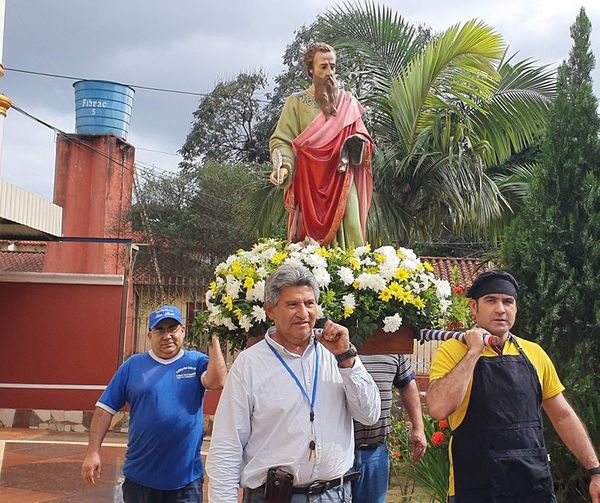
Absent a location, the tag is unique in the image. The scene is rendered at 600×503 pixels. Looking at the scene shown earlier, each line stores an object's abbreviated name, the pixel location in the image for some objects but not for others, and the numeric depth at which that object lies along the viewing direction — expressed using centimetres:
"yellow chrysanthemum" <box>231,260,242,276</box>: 353
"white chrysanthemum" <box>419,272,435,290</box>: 361
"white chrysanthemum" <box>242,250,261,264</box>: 362
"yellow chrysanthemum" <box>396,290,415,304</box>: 344
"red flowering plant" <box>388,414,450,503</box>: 586
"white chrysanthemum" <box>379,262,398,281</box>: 354
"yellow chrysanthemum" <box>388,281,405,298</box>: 344
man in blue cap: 408
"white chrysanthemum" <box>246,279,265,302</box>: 339
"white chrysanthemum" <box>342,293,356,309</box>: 336
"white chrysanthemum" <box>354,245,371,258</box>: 374
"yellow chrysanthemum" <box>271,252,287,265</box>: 359
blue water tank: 2155
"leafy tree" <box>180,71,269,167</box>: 2564
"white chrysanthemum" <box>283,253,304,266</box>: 350
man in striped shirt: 385
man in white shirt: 274
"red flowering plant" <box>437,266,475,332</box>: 372
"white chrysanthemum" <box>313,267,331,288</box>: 339
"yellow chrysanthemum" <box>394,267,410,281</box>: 354
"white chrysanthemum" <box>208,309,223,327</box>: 349
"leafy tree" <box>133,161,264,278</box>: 1902
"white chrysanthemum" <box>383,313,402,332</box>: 340
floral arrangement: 339
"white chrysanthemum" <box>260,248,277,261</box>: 364
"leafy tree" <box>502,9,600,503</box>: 531
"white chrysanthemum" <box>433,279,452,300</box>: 364
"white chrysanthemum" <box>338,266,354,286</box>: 345
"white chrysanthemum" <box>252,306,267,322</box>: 334
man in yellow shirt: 302
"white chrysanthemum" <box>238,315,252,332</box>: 337
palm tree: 1016
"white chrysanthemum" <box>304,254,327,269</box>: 350
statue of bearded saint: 464
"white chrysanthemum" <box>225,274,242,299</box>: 344
